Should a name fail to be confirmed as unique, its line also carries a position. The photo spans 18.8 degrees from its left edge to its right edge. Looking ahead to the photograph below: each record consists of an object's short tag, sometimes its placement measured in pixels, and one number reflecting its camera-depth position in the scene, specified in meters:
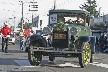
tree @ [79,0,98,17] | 77.69
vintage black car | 12.05
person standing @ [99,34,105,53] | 27.11
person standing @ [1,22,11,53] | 19.77
